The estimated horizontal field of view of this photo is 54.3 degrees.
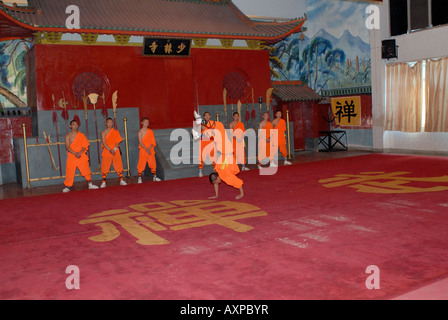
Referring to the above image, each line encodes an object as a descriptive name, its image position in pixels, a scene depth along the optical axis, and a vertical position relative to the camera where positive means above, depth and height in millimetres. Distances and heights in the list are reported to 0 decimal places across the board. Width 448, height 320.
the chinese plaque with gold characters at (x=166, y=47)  11789 +2204
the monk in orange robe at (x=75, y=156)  8820 -500
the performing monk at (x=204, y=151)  9869 -577
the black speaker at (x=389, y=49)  12438 +1963
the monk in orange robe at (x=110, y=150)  9328 -434
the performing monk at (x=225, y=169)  6887 -696
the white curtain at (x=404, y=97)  12086 +567
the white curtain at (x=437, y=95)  11328 +534
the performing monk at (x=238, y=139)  10312 -350
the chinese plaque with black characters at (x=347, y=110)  14484 +311
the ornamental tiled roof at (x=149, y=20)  10281 +2913
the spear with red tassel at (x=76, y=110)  10984 +537
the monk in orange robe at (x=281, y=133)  11211 -280
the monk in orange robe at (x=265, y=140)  10984 -431
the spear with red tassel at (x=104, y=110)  11305 +519
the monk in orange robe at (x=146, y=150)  9680 -482
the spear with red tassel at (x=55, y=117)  10719 +374
